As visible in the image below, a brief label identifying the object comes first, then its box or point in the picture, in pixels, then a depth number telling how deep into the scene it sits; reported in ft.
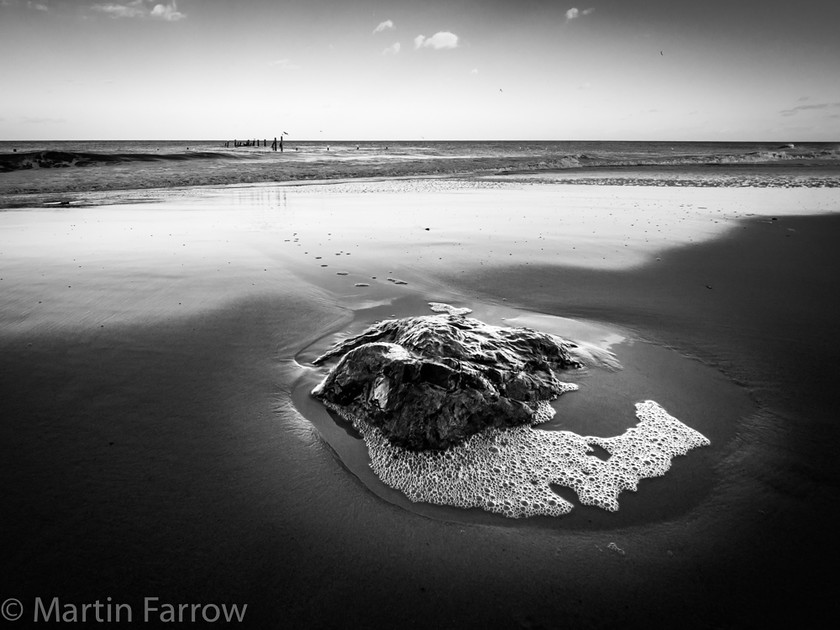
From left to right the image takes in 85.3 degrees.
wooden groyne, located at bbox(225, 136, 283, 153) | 260.58
